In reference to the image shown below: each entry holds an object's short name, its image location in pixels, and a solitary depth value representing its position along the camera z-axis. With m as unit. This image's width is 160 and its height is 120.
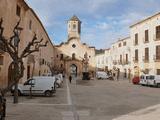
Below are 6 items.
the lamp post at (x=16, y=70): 6.65
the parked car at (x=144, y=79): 21.29
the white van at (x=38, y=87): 12.33
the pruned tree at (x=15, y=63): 5.03
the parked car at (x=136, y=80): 23.70
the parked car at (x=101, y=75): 34.84
